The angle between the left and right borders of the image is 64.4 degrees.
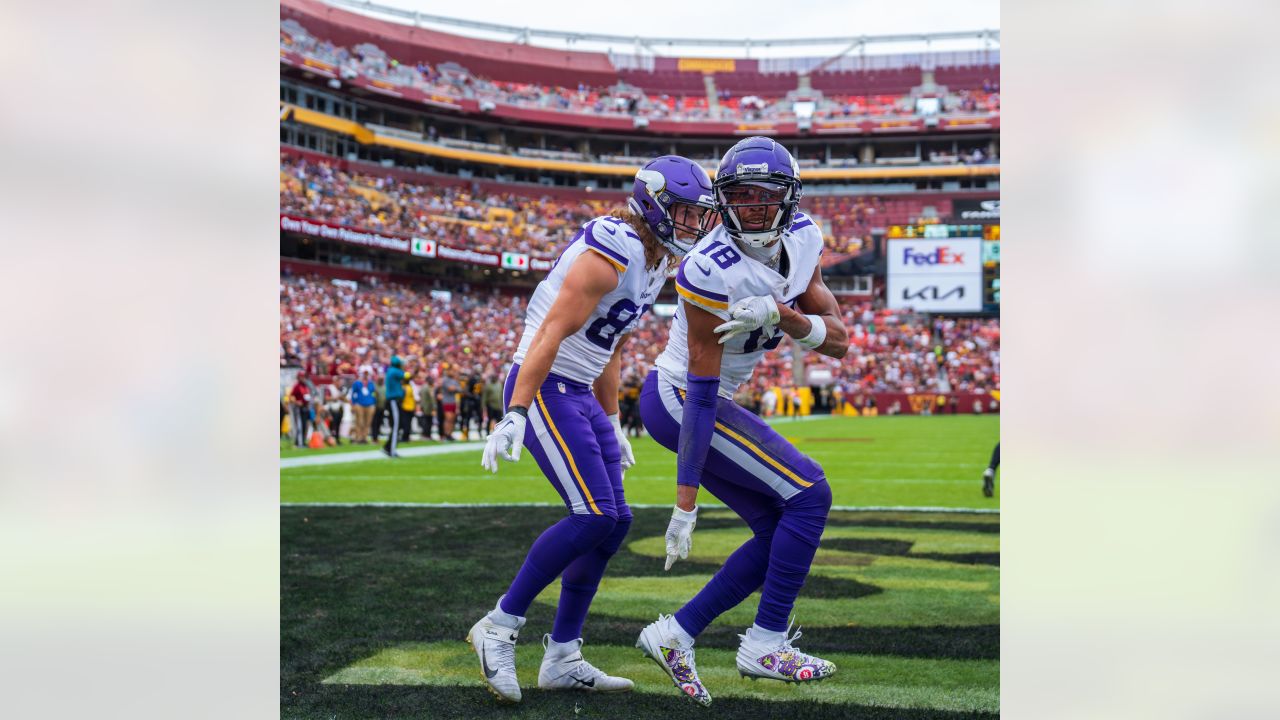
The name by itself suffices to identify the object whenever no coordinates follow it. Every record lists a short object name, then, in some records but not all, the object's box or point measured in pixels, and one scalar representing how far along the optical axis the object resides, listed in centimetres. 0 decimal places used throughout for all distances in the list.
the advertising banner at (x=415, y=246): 3431
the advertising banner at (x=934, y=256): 3800
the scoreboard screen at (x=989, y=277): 3791
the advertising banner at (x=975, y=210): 3983
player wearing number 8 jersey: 374
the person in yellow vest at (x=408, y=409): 1833
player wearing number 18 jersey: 360
